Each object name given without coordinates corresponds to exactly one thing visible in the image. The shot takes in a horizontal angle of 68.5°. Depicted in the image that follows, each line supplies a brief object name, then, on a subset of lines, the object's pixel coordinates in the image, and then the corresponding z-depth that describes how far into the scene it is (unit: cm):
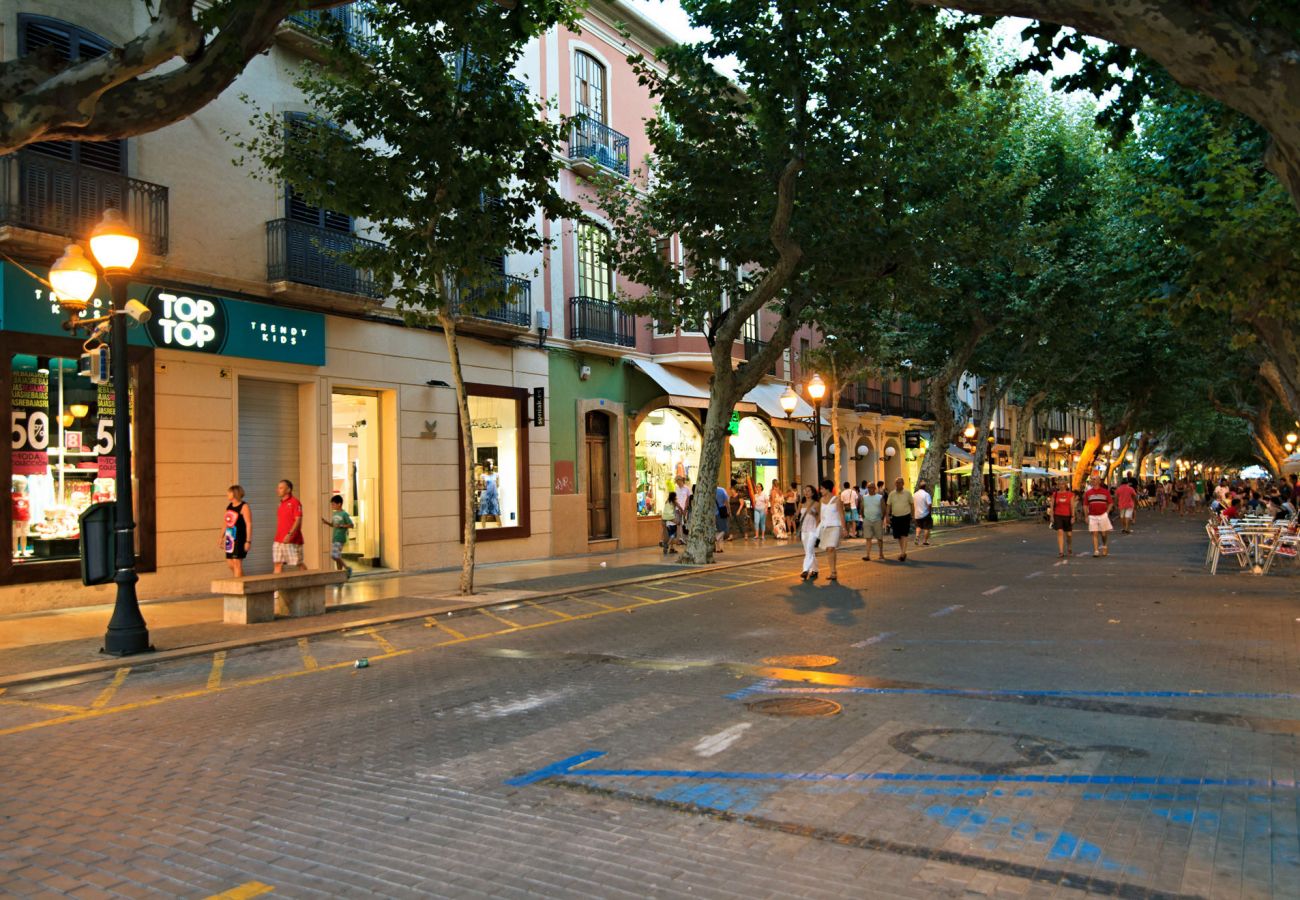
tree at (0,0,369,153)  688
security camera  1008
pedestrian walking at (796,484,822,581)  1602
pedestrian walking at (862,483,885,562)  2127
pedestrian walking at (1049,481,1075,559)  2105
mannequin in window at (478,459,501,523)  2152
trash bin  1009
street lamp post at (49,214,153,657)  984
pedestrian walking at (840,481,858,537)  2744
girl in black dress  1359
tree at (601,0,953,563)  1650
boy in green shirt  1648
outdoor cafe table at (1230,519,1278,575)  1706
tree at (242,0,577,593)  1320
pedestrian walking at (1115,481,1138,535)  2991
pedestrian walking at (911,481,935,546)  2336
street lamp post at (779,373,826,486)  2298
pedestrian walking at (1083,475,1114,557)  2111
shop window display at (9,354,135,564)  1323
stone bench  1190
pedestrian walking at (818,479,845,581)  1606
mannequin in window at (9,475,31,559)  1310
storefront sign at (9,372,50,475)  1320
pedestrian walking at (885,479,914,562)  2098
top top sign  1310
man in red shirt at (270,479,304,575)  1410
